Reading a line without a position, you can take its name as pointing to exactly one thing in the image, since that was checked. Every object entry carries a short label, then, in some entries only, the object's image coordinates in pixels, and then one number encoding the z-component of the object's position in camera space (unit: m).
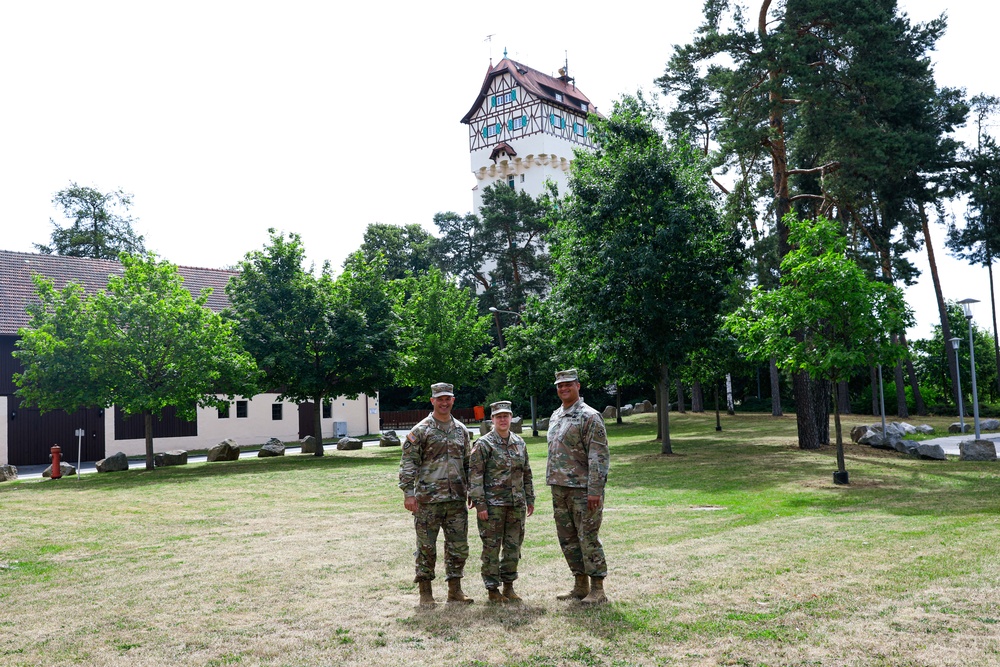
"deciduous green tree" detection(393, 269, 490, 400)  44.38
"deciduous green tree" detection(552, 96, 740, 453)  23.80
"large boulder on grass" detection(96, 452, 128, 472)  26.35
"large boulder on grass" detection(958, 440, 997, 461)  20.50
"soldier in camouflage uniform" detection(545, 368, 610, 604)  7.42
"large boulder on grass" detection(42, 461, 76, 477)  25.66
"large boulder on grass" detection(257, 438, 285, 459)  31.24
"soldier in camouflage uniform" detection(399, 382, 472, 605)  7.55
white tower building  68.56
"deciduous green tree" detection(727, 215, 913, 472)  16.39
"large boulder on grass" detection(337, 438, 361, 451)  34.06
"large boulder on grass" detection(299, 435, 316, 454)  32.78
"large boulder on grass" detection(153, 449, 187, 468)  28.72
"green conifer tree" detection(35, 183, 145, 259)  54.47
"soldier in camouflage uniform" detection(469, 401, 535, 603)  7.52
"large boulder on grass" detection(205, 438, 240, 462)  29.58
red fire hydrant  24.50
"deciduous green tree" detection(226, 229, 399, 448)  28.75
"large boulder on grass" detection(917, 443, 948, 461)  21.36
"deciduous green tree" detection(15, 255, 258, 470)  24.83
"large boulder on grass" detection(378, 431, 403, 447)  36.84
